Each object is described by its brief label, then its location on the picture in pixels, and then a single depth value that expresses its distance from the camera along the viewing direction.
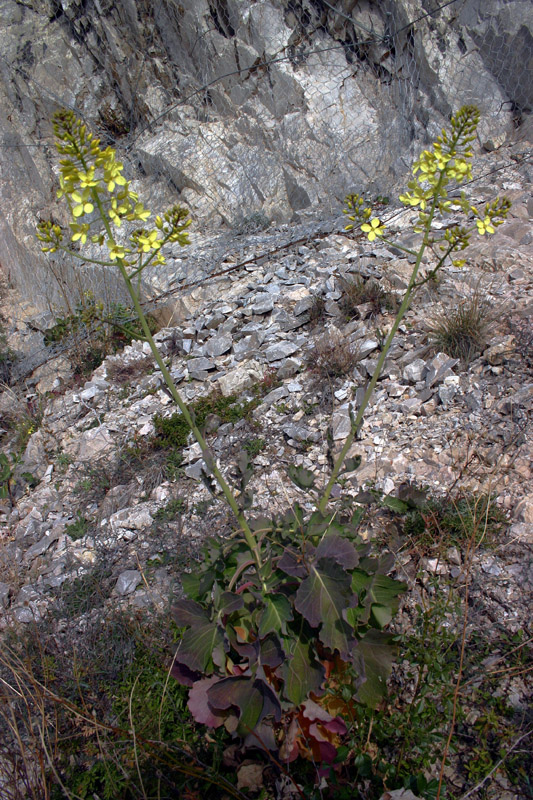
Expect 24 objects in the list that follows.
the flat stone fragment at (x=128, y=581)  2.72
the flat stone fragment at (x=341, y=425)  3.36
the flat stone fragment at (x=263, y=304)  5.08
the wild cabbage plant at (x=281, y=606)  1.42
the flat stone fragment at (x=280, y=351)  4.42
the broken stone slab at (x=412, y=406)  3.34
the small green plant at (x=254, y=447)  3.49
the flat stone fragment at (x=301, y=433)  3.48
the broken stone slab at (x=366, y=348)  3.96
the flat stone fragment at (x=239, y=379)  4.28
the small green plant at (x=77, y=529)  3.37
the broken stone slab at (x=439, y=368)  3.42
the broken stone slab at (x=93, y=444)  4.24
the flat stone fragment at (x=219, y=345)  4.84
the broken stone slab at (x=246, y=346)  4.70
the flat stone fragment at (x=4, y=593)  3.00
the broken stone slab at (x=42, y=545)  3.38
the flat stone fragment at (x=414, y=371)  3.59
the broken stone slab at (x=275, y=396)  3.97
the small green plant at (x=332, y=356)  3.92
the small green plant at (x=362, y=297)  4.43
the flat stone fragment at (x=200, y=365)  4.68
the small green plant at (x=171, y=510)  3.18
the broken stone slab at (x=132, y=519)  3.23
